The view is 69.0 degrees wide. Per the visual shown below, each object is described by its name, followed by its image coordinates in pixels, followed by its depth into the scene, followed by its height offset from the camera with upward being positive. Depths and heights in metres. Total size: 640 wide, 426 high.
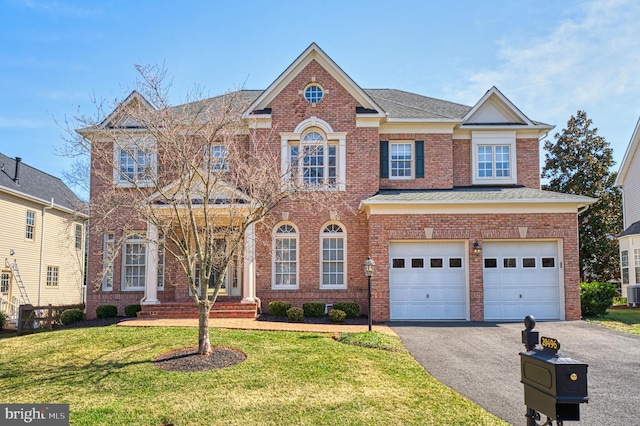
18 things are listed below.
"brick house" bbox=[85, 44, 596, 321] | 15.55 +1.13
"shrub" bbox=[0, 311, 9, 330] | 17.25 -2.60
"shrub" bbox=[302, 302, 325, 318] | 15.84 -1.99
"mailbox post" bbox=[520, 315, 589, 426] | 3.33 -0.97
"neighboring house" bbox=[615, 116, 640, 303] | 21.41 +2.11
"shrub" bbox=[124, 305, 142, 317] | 16.55 -2.08
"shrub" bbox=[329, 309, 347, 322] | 15.01 -2.02
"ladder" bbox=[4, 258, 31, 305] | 21.38 -1.26
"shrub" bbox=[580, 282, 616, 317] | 16.55 -1.60
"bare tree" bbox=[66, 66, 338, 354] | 9.74 +1.84
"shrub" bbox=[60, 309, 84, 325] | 16.16 -2.26
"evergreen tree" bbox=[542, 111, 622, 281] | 26.58 +3.90
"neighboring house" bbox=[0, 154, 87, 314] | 21.31 +0.52
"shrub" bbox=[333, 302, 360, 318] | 15.54 -1.85
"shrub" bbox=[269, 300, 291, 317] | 15.74 -1.87
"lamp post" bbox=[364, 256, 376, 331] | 13.06 -0.40
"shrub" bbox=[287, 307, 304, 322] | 15.12 -2.01
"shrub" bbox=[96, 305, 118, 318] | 16.58 -2.12
